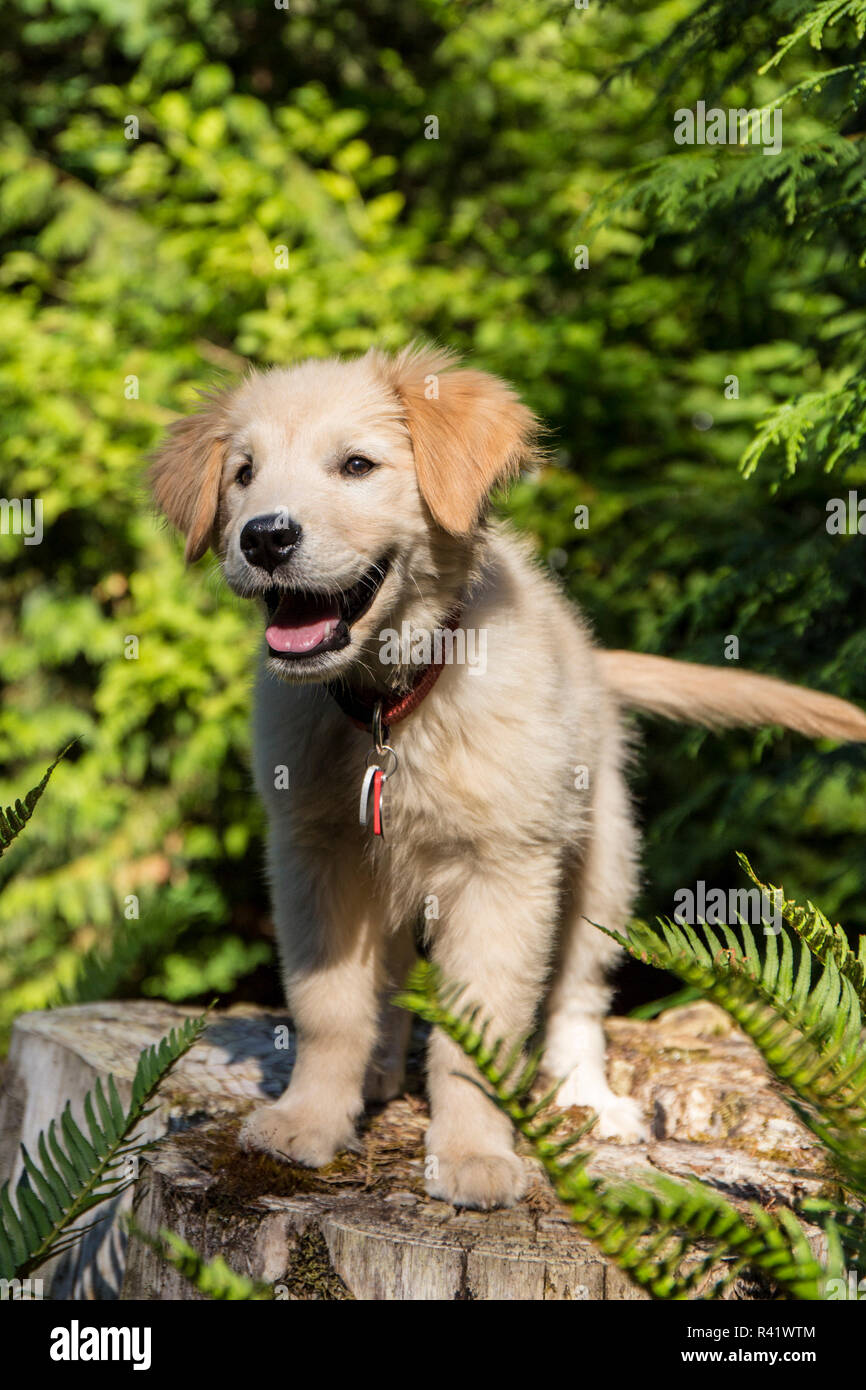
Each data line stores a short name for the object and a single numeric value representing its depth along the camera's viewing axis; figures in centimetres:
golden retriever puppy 203
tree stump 196
